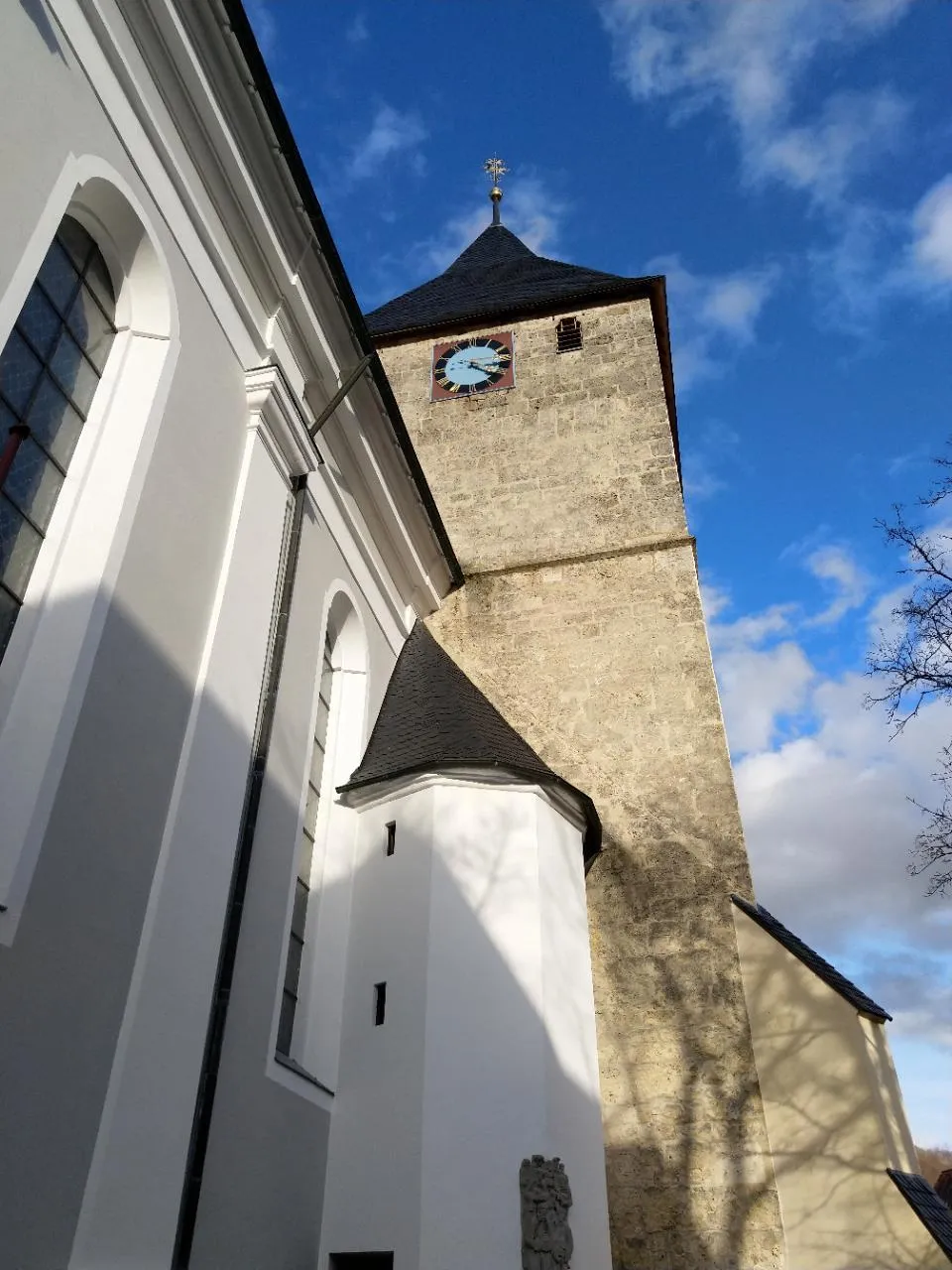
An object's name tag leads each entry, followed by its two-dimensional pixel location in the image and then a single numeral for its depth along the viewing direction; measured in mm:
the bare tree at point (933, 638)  7391
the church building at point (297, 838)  4922
